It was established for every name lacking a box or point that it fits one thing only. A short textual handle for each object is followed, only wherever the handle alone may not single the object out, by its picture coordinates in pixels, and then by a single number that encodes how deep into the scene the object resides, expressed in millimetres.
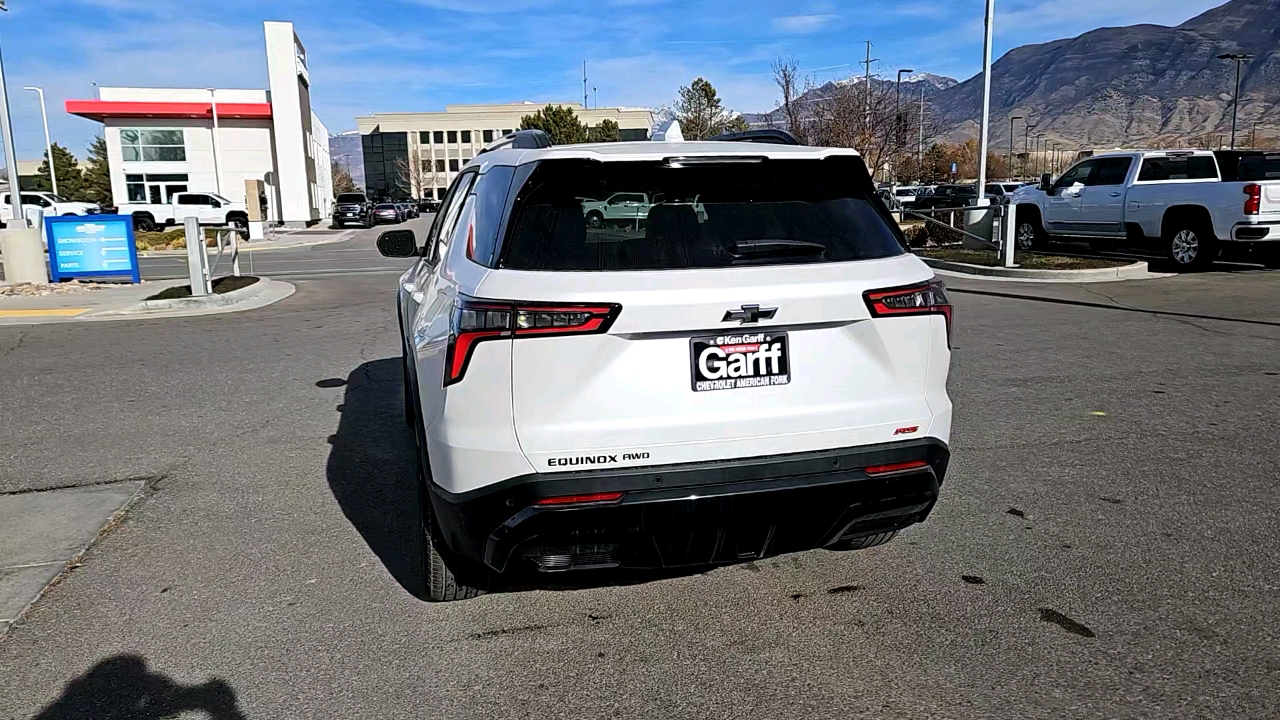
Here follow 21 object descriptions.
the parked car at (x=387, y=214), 46938
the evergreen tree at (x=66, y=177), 73350
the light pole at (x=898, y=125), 33625
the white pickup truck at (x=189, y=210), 38250
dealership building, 49188
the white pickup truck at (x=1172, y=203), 14258
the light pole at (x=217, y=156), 45912
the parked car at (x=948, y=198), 35719
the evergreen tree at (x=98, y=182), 69438
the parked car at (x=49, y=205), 32594
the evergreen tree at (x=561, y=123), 65000
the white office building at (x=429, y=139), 109000
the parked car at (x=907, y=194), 42294
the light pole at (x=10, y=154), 15789
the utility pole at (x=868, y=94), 33469
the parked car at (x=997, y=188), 36553
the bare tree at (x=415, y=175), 100000
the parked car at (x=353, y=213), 47000
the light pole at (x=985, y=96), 21266
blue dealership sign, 15938
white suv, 2881
